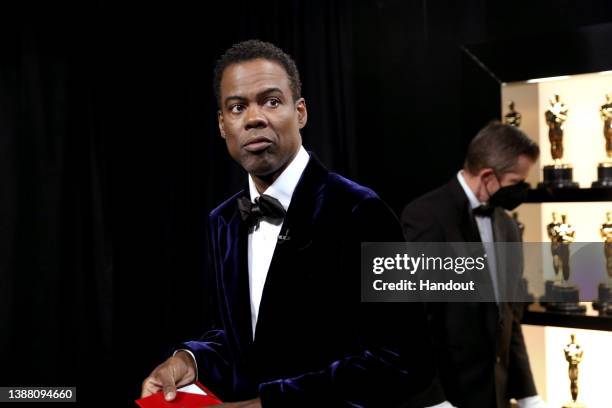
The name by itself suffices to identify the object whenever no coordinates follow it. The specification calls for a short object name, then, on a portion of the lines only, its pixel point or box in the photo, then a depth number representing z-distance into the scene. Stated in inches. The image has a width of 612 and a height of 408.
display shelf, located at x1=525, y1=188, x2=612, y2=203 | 106.3
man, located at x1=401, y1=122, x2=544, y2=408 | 99.7
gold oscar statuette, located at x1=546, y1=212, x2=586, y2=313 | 105.4
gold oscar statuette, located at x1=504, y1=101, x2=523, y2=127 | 116.8
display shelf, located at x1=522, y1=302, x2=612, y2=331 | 105.3
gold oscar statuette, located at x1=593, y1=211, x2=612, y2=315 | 103.1
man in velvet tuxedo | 47.2
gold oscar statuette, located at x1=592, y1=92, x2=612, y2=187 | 105.0
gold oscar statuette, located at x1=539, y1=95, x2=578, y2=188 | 110.2
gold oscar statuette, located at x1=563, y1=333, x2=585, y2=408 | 108.3
